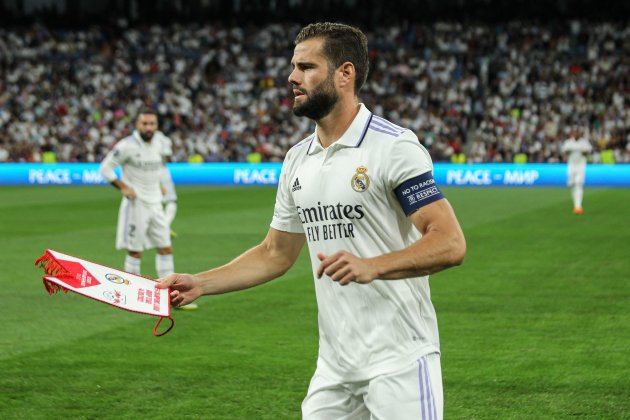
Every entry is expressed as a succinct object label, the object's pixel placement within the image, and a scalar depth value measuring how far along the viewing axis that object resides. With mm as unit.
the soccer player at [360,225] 3695
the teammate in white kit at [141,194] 12383
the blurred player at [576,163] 23547
